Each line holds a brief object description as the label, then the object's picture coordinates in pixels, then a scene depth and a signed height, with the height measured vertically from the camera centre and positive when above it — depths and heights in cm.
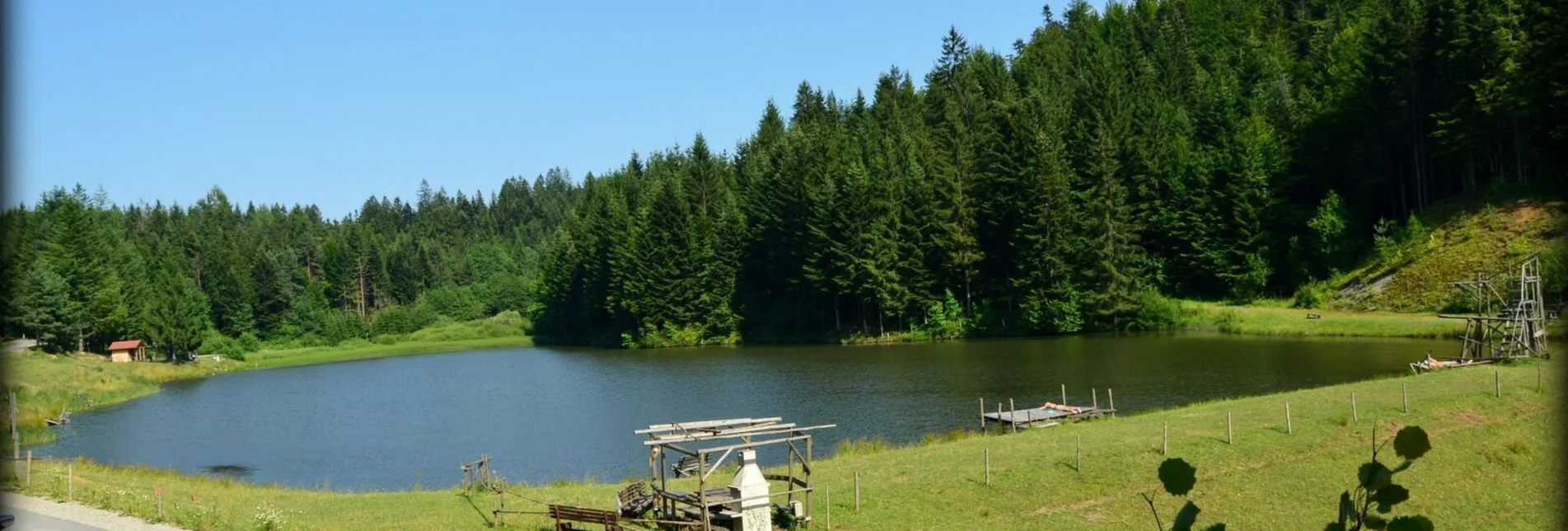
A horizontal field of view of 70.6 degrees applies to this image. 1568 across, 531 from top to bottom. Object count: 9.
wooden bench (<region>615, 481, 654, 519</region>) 2555 -422
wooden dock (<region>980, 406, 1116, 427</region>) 3997 -430
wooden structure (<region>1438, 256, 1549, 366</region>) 4441 -227
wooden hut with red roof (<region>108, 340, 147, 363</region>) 10038 -22
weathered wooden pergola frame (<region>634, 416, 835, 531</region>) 2416 -343
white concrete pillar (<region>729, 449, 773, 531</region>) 2344 -384
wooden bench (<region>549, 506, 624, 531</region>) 2367 -418
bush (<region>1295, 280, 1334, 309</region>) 7469 -69
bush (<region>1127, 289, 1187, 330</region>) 7956 -141
